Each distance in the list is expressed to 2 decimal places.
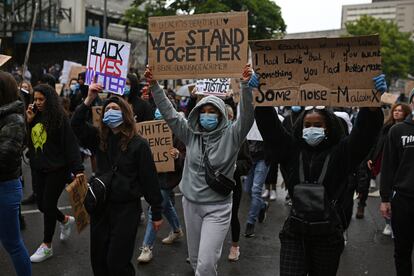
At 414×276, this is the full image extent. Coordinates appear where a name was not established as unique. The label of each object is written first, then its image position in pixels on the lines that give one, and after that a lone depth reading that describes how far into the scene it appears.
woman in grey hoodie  4.02
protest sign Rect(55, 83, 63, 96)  12.72
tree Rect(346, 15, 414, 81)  52.56
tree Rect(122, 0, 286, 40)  28.88
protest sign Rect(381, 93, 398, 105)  13.55
